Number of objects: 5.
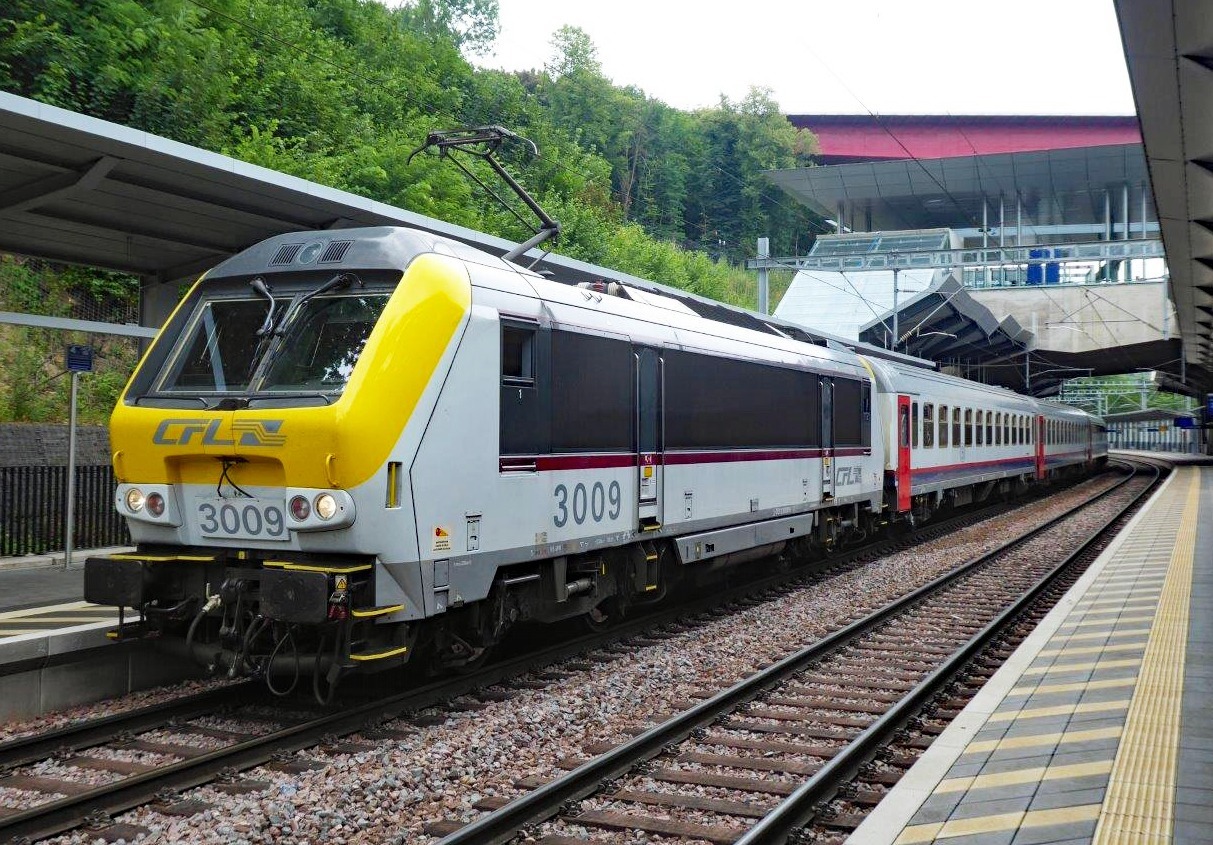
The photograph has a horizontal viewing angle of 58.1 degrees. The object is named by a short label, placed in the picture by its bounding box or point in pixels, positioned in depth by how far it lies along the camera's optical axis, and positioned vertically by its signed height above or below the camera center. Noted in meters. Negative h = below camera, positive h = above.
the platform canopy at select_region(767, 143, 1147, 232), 54.44 +13.99
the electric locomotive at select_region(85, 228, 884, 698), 7.20 -0.07
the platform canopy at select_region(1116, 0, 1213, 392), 6.97 +2.74
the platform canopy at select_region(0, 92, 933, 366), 9.34 +2.53
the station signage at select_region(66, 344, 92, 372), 12.49 +1.01
